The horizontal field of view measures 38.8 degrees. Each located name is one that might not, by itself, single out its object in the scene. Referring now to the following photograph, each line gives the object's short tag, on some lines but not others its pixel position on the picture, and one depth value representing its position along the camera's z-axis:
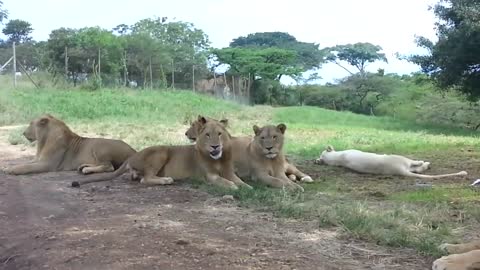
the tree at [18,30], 42.12
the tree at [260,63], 40.16
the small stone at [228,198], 5.71
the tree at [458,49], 11.59
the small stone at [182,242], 4.01
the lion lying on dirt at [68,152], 7.52
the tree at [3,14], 23.68
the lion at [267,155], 6.95
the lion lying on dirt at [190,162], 6.68
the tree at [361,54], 46.53
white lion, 7.65
